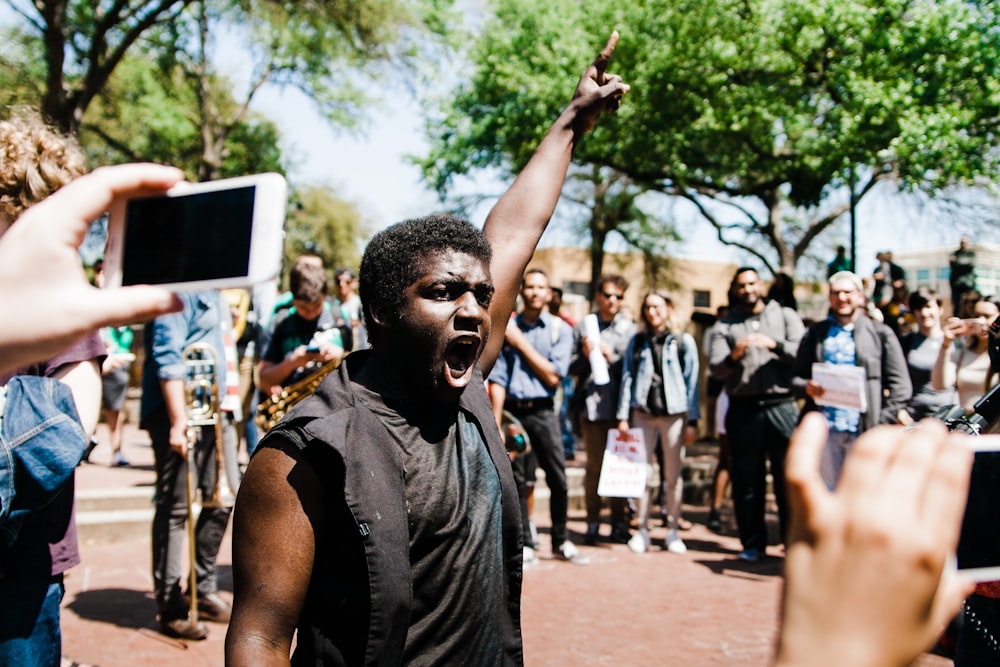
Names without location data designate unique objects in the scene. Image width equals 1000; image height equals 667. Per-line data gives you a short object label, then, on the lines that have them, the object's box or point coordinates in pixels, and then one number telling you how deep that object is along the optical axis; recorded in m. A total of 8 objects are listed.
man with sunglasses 7.85
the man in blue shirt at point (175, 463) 5.00
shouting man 1.82
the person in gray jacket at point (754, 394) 7.09
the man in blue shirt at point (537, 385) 7.02
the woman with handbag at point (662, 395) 7.52
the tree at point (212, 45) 15.06
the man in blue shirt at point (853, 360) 6.49
